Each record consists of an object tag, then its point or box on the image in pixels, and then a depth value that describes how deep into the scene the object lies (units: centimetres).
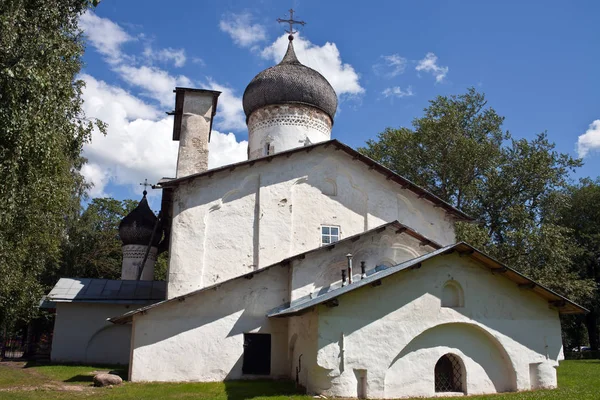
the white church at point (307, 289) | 896
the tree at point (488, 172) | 2022
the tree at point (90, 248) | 2764
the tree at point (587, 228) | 2758
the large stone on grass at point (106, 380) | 1041
